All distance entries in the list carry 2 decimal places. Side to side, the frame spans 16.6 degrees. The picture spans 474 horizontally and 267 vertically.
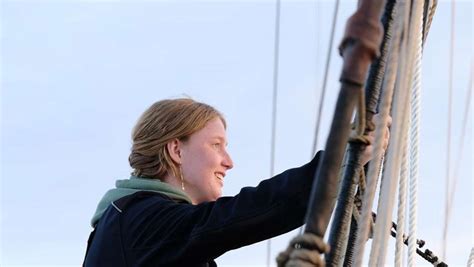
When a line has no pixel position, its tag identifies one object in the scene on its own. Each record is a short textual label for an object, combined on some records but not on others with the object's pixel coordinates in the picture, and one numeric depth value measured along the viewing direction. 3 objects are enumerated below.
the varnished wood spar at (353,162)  3.07
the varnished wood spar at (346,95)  2.69
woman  3.32
